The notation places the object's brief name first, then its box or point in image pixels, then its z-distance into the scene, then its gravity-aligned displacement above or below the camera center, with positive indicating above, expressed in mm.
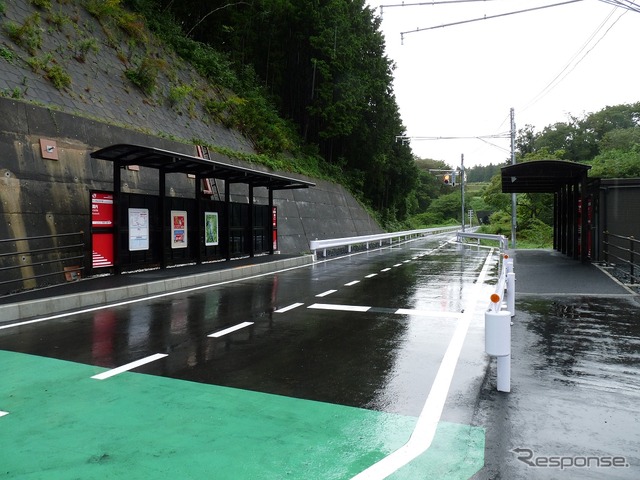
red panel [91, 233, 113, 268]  13102 -789
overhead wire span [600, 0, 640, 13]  9617 +4288
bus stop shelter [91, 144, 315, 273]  13633 +250
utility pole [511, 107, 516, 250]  30516 +4204
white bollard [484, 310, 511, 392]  5047 -1359
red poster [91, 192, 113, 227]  12992 +344
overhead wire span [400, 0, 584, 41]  12095 +5557
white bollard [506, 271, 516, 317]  8609 -1373
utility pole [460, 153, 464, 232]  47944 +5136
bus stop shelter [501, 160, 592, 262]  17828 +1383
